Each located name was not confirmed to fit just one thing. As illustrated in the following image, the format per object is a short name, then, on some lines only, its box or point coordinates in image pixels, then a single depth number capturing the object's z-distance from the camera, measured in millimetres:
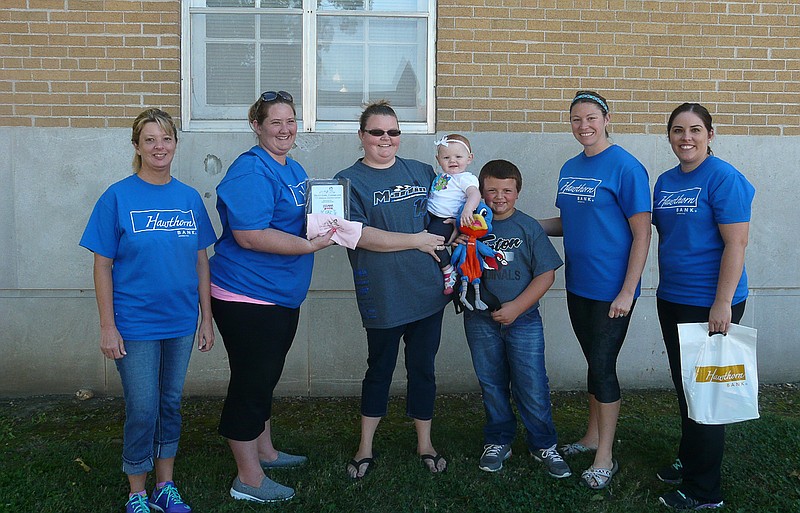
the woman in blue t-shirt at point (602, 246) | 3502
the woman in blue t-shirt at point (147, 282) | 3096
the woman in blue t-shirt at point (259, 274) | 3297
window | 5246
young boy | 3758
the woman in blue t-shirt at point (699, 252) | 3266
